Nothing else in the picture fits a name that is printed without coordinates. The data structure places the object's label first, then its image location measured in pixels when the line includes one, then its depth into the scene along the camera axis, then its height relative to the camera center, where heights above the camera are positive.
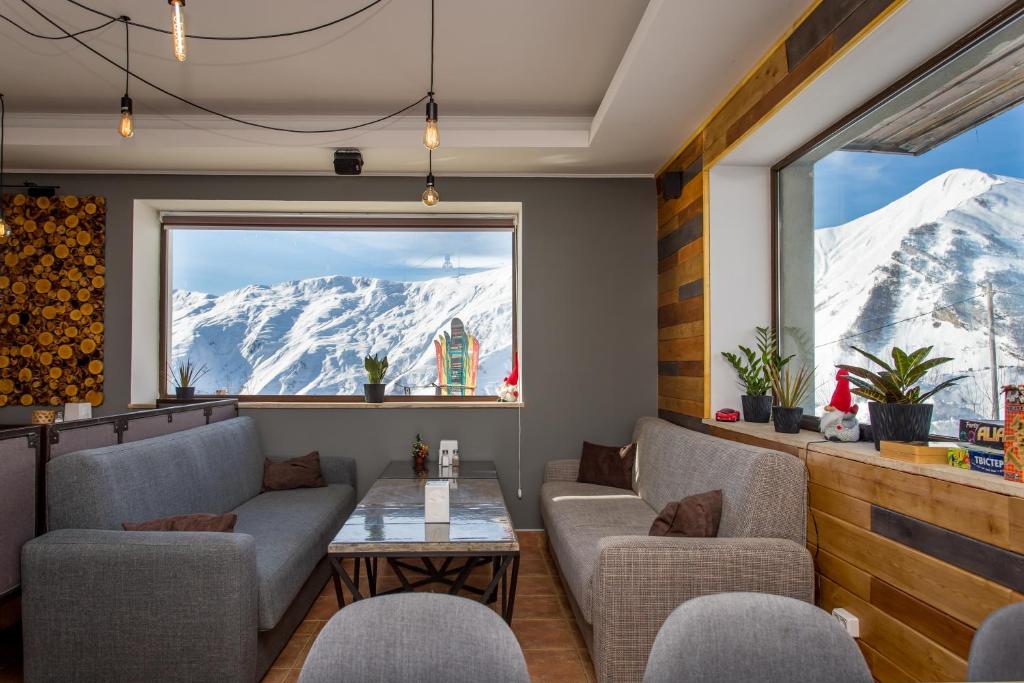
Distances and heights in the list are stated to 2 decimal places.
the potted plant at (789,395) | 2.95 -0.23
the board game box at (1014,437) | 1.66 -0.24
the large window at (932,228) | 2.07 +0.47
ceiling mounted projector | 4.16 +1.25
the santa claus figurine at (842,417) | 2.58 -0.28
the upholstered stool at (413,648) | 1.09 -0.52
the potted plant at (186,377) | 4.84 -0.21
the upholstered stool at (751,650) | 1.13 -0.54
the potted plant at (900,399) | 2.14 -0.18
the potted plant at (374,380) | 4.76 -0.23
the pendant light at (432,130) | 2.54 +0.88
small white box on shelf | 4.31 -0.42
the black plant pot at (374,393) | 4.76 -0.33
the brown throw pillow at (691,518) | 2.56 -0.69
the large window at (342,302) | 5.09 +0.39
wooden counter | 1.67 -0.63
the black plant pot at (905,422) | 2.14 -0.25
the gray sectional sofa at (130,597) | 2.24 -0.89
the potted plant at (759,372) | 3.35 -0.12
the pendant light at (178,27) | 1.81 +0.93
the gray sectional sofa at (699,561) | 2.30 -0.80
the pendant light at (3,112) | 4.05 +1.54
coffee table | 2.48 -0.78
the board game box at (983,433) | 1.94 -0.26
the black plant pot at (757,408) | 3.34 -0.32
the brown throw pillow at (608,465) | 4.26 -0.79
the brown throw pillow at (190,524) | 2.52 -0.70
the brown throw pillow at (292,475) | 4.20 -0.84
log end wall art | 4.54 +0.33
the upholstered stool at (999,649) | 1.18 -0.57
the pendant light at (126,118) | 2.60 +0.96
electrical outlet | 2.26 -0.98
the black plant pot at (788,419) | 2.94 -0.33
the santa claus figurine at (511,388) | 4.75 -0.29
